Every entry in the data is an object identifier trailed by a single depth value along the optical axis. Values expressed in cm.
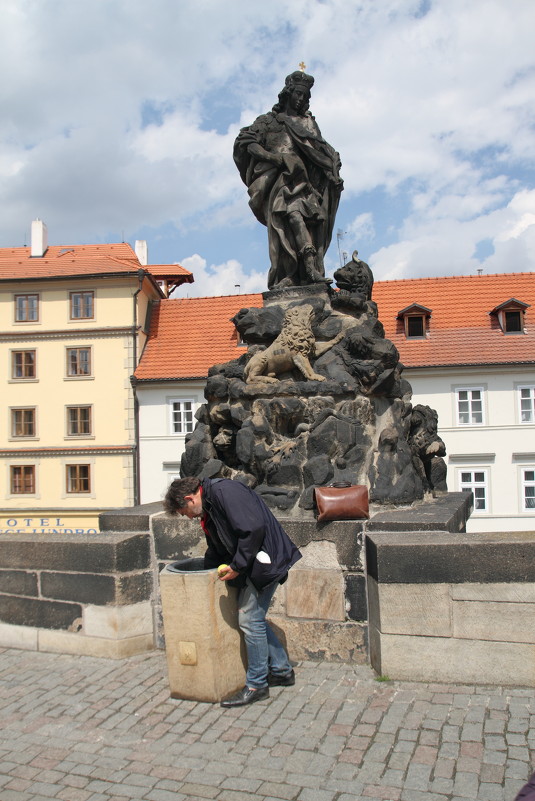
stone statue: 718
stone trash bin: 372
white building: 2230
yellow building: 2478
